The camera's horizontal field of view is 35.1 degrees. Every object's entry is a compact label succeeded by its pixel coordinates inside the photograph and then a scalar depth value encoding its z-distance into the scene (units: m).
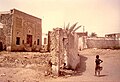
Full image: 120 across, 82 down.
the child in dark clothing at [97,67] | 10.07
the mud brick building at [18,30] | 20.25
